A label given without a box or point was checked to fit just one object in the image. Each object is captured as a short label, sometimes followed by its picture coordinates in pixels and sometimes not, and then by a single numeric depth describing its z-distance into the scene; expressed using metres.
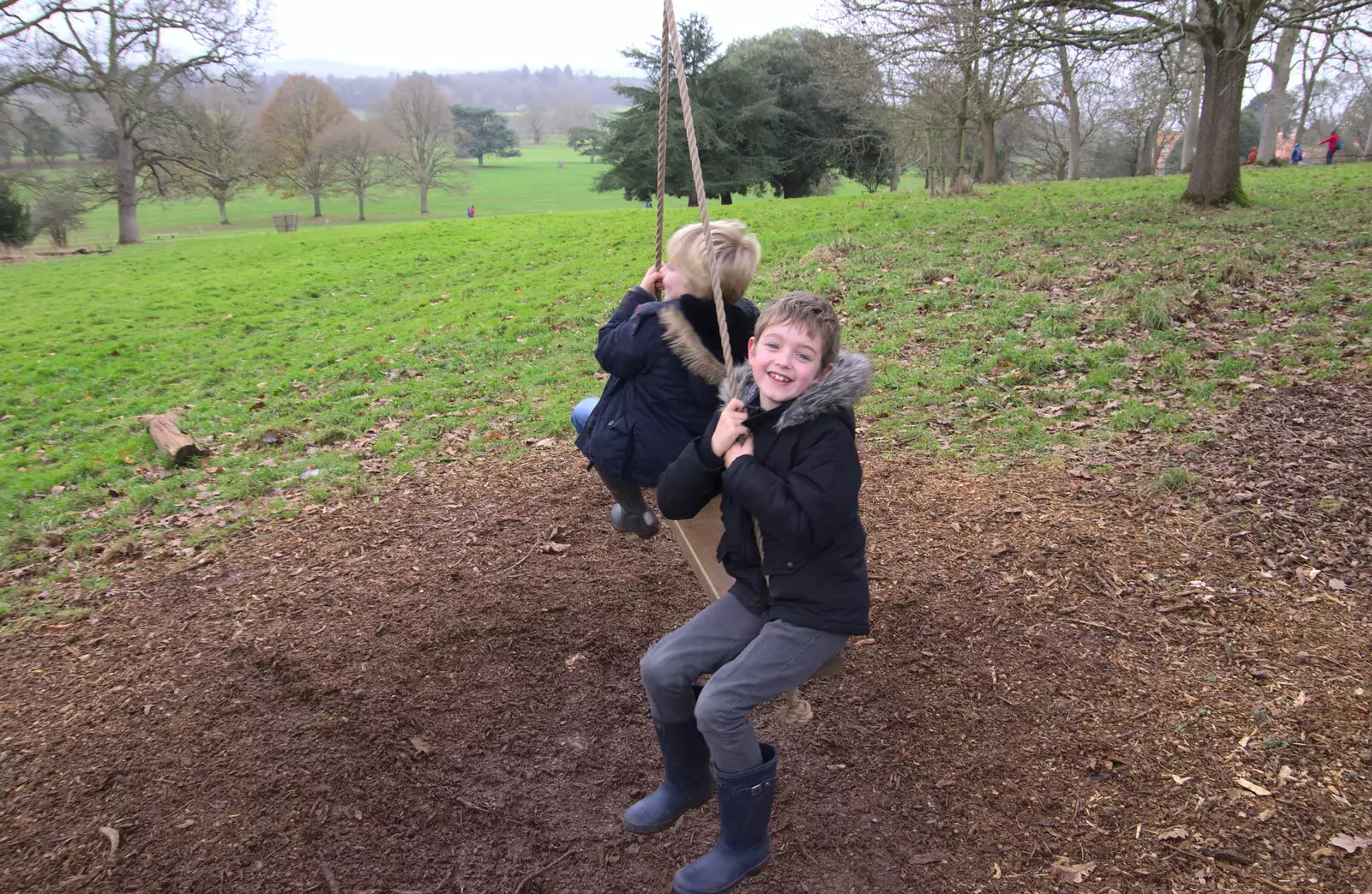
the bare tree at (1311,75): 11.32
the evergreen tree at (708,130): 31.48
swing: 2.90
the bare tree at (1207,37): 12.25
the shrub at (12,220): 29.23
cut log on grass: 7.39
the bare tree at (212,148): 32.72
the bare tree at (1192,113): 23.80
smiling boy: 2.65
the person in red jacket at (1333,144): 30.42
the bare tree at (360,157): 51.41
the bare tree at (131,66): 25.91
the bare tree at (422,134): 56.09
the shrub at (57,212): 31.03
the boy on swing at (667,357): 3.48
